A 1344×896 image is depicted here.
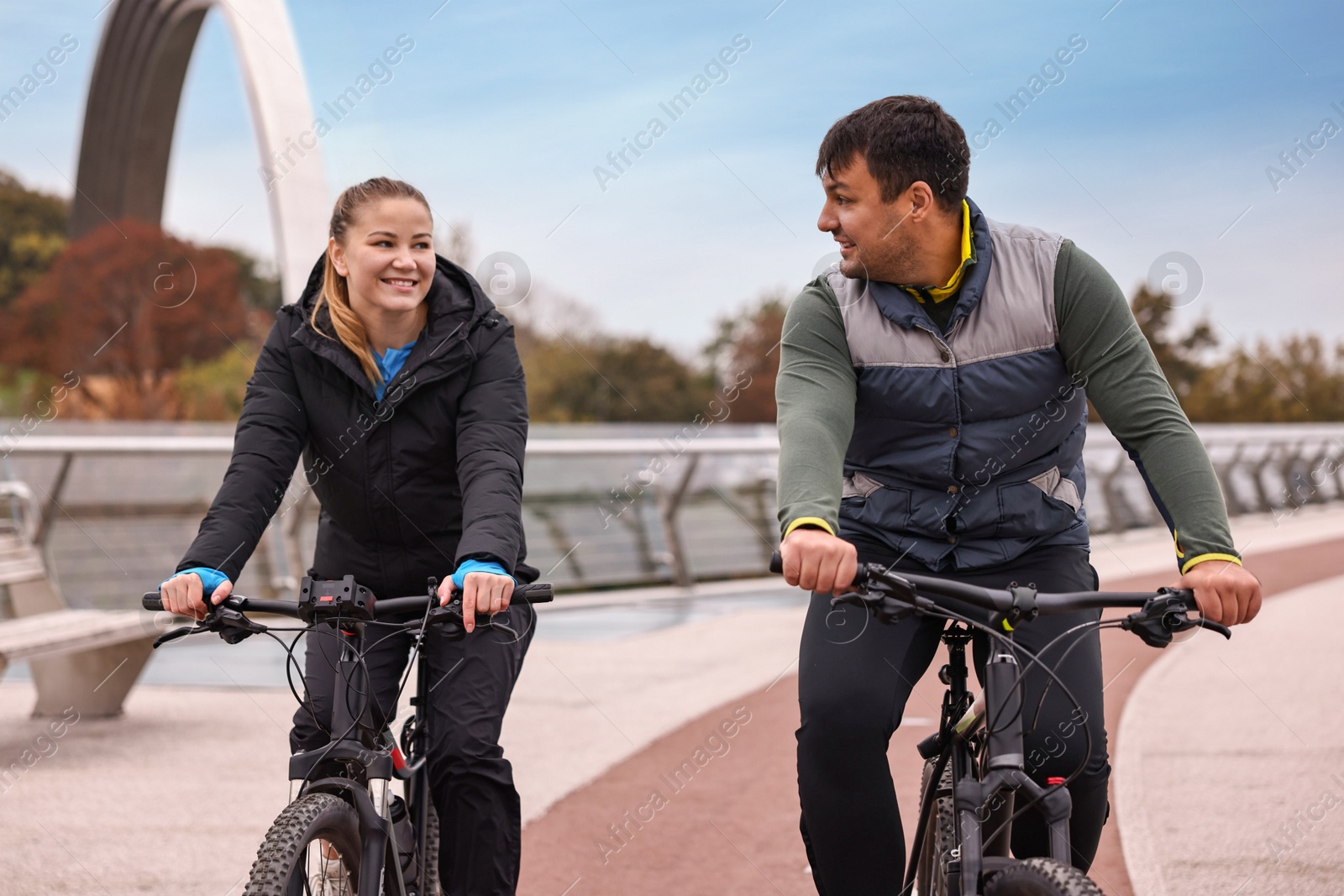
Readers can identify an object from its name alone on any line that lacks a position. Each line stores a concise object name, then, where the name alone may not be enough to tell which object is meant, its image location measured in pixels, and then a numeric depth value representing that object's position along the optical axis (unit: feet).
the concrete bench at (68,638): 19.30
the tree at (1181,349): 126.62
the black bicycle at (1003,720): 7.36
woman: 9.98
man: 8.97
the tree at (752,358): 165.48
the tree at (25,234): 140.15
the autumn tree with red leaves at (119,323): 114.01
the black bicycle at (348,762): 8.25
